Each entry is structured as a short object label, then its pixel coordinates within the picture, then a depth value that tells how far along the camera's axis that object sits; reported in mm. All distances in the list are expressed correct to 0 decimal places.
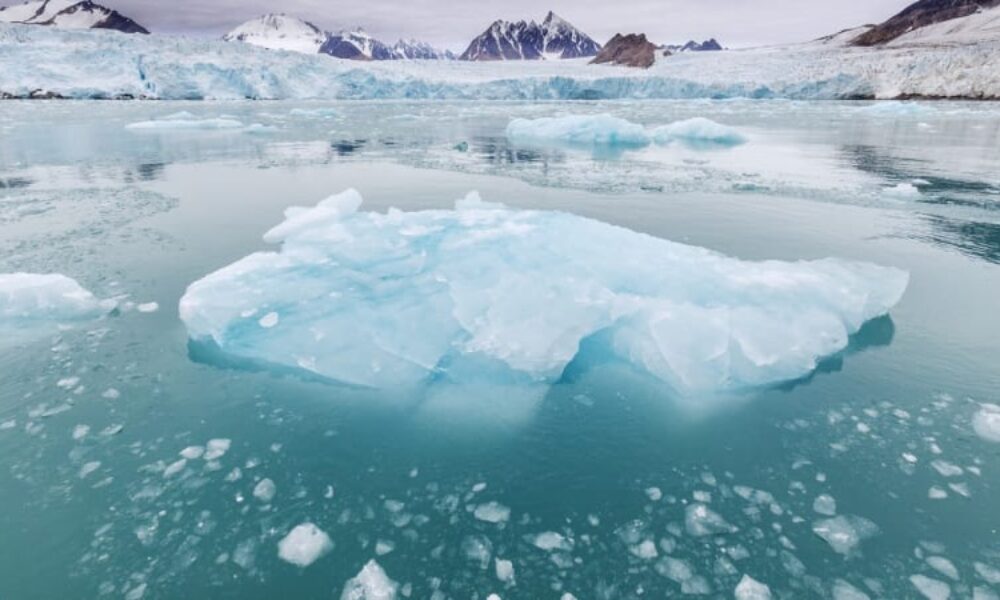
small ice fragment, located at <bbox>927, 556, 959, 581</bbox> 2122
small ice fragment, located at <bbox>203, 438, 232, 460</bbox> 2816
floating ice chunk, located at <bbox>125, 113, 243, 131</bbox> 20547
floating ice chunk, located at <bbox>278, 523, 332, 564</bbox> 2219
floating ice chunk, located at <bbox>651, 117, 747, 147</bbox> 17000
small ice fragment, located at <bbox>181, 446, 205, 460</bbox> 2809
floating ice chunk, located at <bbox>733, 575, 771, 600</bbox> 2047
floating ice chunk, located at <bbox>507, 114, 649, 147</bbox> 16844
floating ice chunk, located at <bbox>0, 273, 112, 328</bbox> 4148
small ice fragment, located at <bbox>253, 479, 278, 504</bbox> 2547
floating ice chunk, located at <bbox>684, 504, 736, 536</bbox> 2352
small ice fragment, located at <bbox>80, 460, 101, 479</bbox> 2669
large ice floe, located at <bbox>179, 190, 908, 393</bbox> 3492
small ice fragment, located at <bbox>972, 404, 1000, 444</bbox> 2916
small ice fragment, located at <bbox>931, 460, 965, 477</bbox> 2668
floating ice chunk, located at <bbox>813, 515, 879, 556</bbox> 2271
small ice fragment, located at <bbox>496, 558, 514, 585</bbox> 2121
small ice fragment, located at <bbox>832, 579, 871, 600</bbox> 2043
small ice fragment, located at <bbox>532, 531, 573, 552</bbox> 2275
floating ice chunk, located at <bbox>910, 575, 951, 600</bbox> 2039
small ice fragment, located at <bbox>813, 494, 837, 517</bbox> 2445
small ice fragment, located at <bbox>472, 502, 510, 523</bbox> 2418
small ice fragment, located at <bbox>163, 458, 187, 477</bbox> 2686
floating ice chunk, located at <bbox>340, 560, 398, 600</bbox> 2053
